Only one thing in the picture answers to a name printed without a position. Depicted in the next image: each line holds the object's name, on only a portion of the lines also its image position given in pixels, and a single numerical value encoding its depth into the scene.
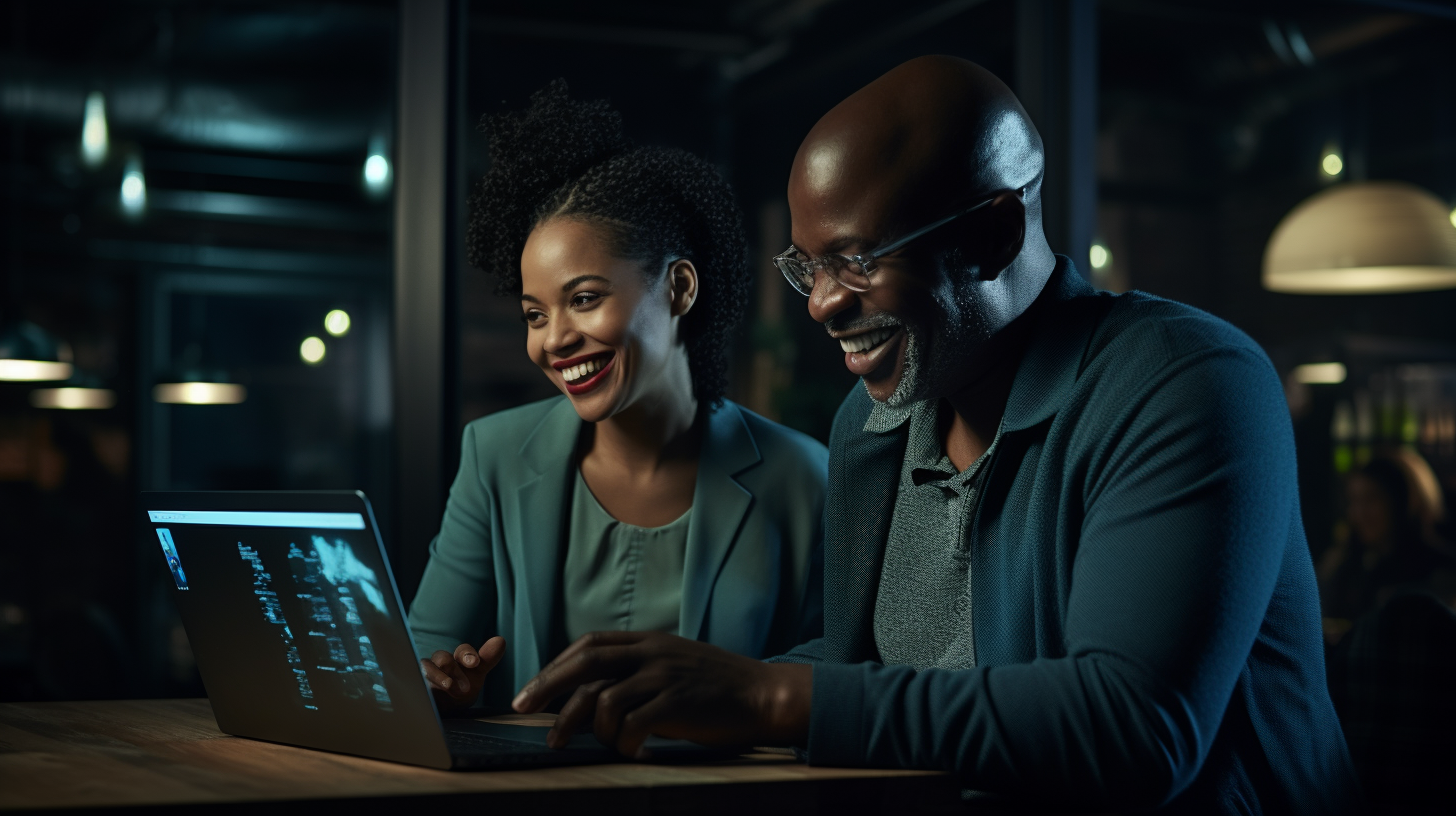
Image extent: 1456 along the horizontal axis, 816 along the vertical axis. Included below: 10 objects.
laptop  1.12
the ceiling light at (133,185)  6.83
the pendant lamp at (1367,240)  3.86
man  1.14
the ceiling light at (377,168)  6.75
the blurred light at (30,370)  6.31
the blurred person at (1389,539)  4.89
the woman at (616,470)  1.90
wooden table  1.00
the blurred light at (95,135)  5.41
